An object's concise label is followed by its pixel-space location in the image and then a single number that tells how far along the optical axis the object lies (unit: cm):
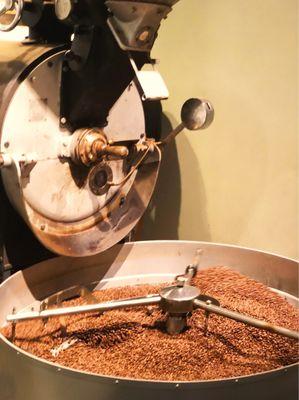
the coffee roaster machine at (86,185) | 95
